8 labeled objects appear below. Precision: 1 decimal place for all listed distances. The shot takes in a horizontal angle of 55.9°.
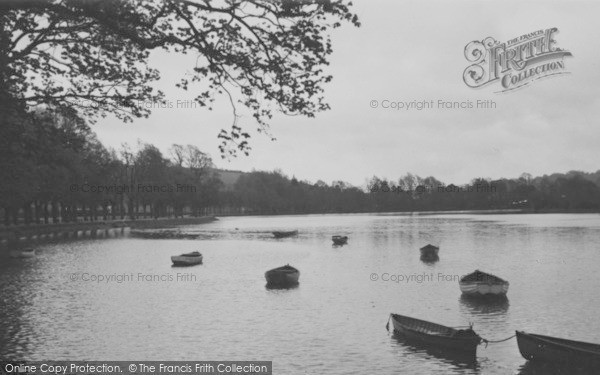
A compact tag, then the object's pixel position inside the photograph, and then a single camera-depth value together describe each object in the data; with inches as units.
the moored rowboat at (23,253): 2660.9
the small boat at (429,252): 2745.8
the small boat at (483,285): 1621.6
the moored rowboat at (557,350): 914.1
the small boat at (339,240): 3683.6
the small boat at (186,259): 2568.9
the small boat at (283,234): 4621.1
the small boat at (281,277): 1952.5
